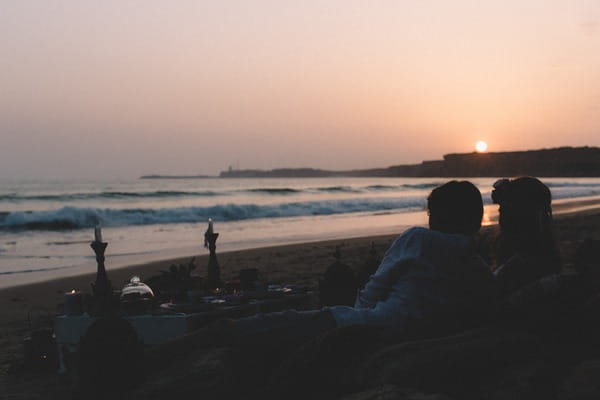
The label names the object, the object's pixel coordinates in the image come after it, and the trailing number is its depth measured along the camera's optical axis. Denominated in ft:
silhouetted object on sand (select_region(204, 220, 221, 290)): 19.92
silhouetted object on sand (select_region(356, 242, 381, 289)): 21.04
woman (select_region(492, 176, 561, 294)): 13.66
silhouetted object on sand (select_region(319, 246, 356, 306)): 20.07
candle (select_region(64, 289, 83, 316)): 16.93
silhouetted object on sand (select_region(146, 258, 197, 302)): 18.99
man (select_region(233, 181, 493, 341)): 12.34
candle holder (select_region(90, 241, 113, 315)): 16.20
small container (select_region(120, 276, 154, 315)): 16.52
